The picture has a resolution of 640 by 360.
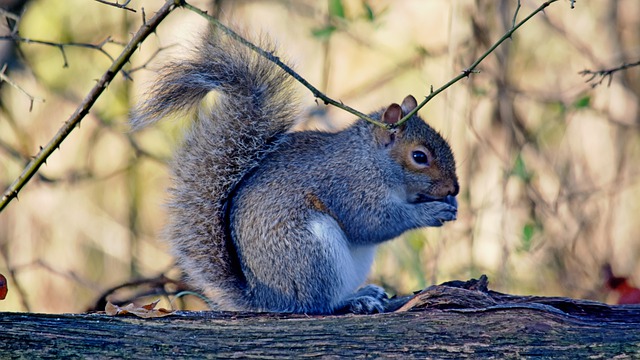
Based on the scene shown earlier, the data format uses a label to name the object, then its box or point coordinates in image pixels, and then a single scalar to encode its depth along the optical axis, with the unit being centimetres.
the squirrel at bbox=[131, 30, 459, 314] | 541
